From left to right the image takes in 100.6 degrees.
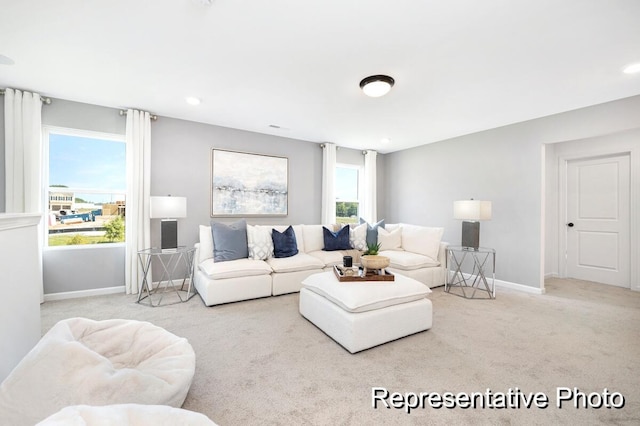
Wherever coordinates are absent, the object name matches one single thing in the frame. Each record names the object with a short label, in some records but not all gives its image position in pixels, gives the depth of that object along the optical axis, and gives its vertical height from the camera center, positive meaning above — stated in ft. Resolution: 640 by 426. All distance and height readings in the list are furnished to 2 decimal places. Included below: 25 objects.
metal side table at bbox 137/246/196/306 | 11.21 -3.10
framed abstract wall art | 14.35 +1.63
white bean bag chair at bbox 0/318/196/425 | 3.66 -2.67
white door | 13.39 -0.38
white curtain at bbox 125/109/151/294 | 11.97 +0.71
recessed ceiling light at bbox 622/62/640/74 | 8.06 +4.47
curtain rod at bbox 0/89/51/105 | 10.66 +4.53
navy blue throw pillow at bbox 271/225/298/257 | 12.98 -1.54
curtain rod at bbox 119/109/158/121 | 12.06 +4.56
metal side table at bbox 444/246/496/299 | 12.58 -3.54
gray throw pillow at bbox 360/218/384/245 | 14.88 -1.21
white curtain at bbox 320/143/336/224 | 17.49 +2.10
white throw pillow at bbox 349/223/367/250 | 14.96 -1.39
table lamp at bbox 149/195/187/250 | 11.20 -0.01
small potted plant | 8.67 -1.60
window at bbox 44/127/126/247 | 11.24 +1.13
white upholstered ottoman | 7.22 -2.85
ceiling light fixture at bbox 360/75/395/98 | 8.68 +4.25
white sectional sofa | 10.78 -2.31
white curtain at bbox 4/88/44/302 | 9.91 +2.38
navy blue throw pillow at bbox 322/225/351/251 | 14.60 -1.51
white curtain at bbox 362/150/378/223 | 19.49 +1.81
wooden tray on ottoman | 8.43 -2.05
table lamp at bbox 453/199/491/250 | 12.47 -0.17
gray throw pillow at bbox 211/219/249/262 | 11.69 -1.33
